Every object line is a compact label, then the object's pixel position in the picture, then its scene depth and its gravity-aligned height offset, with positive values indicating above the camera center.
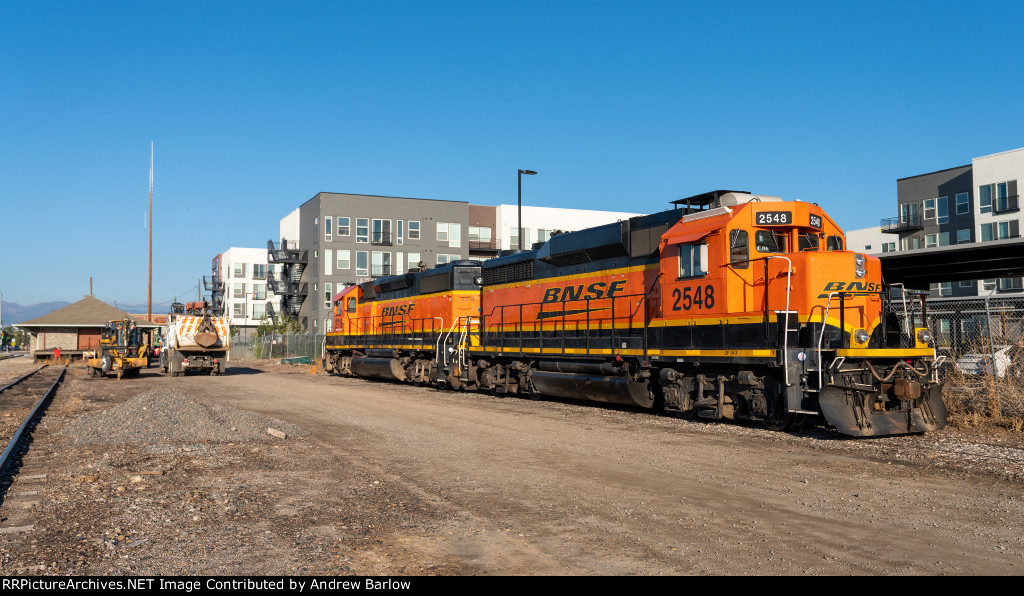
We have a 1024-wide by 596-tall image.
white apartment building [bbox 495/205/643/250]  66.69 +10.05
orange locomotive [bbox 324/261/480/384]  24.14 +0.46
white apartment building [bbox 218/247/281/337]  86.38 +5.61
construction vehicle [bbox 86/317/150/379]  32.03 -0.79
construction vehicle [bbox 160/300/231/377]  31.89 -0.40
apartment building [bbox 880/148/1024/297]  49.25 +8.79
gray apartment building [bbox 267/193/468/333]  61.59 +7.91
